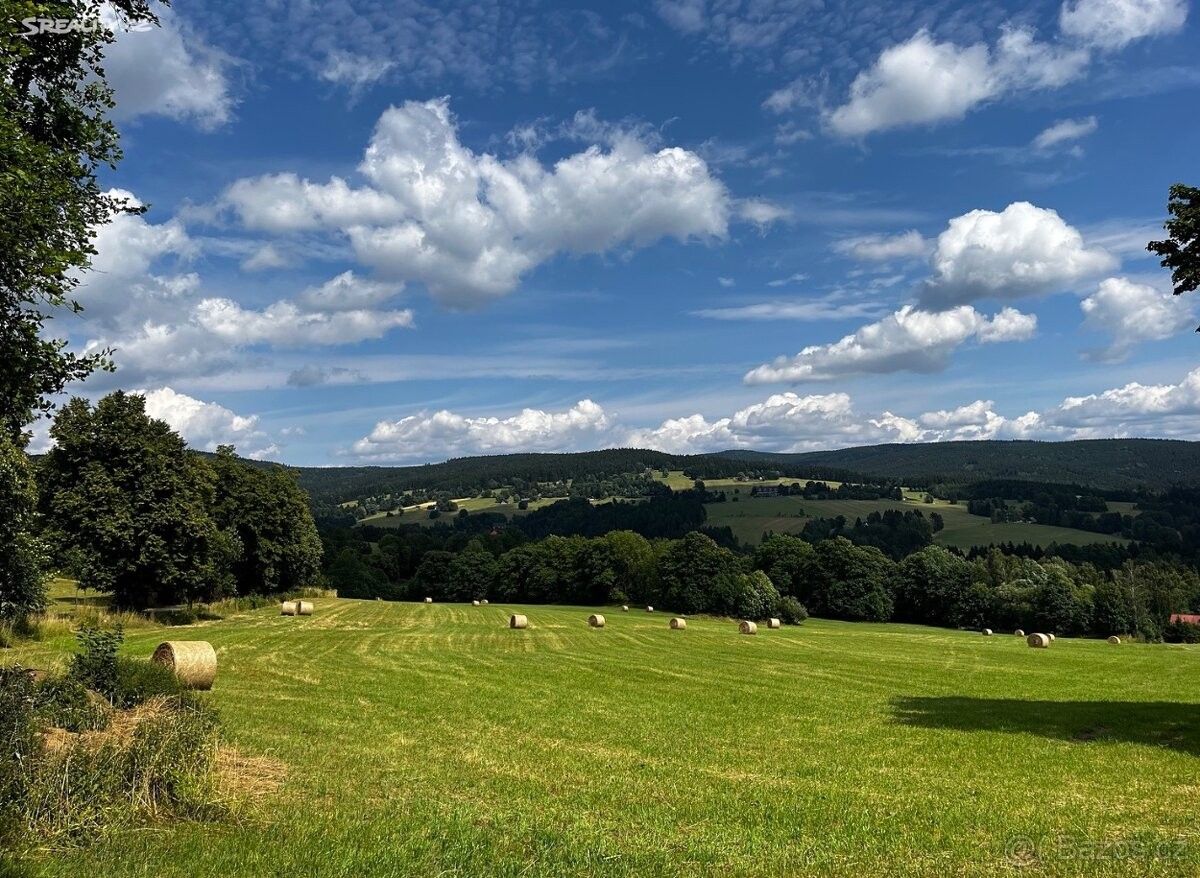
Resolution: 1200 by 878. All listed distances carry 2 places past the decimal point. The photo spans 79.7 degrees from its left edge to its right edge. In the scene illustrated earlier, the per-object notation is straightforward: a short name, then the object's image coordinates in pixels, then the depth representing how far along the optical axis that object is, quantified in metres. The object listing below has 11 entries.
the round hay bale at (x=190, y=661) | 19.28
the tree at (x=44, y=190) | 11.60
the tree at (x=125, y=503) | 40.06
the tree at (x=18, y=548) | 18.56
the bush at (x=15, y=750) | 8.90
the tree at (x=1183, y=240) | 18.17
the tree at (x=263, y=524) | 59.41
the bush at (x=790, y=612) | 88.69
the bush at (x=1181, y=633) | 102.22
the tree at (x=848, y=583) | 101.06
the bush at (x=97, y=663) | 13.47
